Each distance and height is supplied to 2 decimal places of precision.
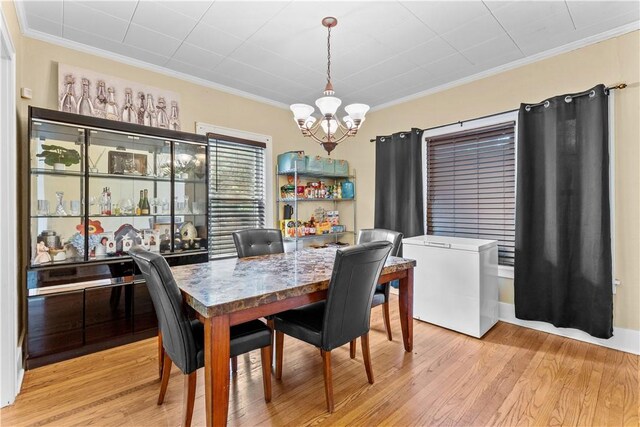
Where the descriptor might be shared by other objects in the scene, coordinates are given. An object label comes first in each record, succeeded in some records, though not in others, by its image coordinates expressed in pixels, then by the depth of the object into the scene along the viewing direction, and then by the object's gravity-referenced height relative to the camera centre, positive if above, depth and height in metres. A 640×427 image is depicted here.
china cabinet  2.32 -0.06
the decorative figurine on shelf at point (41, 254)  2.31 -0.30
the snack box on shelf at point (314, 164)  4.09 +0.69
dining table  1.42 -0.40
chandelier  2.19 +0.73
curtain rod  2.49 +1.05
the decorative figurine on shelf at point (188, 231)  3.18 -0.17
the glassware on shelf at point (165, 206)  3.07 +0.09
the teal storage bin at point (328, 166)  4.31 +0.69
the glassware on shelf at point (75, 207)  2.55 +0.07
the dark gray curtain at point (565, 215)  2.51 +0.00
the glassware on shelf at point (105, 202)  2.75 +0.12
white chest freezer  2.80 -0.66
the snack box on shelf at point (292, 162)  3.91 +0.69
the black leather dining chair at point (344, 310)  1.71 -0.56
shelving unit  4.07 +0.19
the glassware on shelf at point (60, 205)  2.49 +0.09
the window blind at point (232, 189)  3.65 +0.32
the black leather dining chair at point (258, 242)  2.74 -0.25
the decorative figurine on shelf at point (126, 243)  2.82 -0.26
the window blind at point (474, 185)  3.20 +0.33
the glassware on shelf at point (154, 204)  3.03 +0.11
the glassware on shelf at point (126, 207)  2.87 +0.08
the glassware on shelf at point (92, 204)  2.66 +0.10
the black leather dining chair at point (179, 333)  1.46 -0.66
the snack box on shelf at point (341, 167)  4.45 +0.70
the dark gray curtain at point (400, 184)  3.80 +0.40
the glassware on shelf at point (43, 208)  2.36 +0.06
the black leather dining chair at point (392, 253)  2.59 -0.32
